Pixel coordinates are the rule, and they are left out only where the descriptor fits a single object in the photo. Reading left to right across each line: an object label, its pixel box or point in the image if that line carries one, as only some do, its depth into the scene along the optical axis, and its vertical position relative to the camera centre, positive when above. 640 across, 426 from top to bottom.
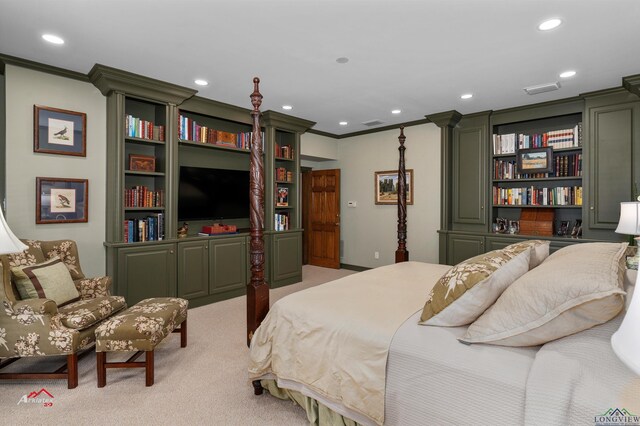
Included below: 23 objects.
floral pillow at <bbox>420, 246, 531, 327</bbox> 1.54 -0.36
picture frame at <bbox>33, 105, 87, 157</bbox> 3.24 +0.83
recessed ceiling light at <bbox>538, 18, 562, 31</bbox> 2.45 +1.41
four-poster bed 1.13 -0.63
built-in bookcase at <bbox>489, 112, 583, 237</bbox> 4.26 +0.55
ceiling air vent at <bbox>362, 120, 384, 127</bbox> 5.44 +1.50
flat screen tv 4.30 +0.27
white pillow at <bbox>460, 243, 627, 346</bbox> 1.21 -0.35
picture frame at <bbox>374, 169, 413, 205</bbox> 5.60 +0.46
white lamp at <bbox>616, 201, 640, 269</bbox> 2.94 -0.06
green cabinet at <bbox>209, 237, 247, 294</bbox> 4.37 -0.70
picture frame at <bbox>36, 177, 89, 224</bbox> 3.26 +0.13
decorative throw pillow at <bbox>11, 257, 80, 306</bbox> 2.41 -0.52
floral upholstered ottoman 2.27 -0.85
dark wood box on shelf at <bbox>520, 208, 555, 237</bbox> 4.40 -0.13
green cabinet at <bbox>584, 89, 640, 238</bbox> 3.75 +0.65
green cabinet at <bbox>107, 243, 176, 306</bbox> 3.54 -0.64
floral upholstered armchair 2.21 -0.71
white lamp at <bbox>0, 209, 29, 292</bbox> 1.79 -0.16
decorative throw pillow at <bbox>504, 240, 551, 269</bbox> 1.99 -0.24
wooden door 6.59 -0.13
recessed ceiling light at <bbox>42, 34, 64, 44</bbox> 2.71 +1.44
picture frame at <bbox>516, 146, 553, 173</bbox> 4.34 +0.70
